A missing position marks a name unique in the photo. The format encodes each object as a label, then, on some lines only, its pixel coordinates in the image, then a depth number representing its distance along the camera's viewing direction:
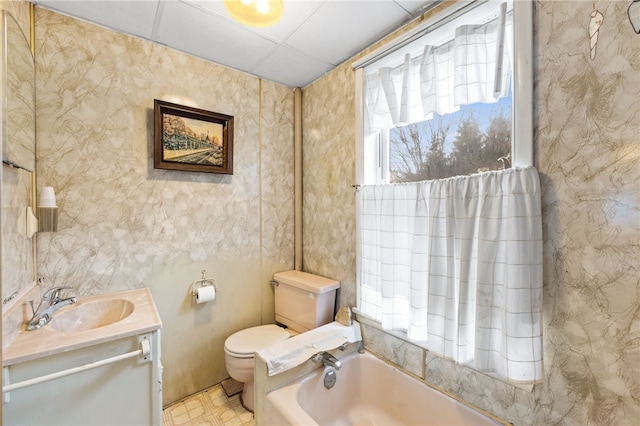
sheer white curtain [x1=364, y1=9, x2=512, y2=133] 1.20
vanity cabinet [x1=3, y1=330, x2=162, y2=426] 1.00
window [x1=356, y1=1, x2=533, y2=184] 1.13
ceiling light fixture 1.08
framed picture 1.74
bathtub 1.28
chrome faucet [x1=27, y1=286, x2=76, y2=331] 1.19
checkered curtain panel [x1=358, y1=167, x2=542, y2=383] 1.03
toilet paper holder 1.90
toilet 1.72
